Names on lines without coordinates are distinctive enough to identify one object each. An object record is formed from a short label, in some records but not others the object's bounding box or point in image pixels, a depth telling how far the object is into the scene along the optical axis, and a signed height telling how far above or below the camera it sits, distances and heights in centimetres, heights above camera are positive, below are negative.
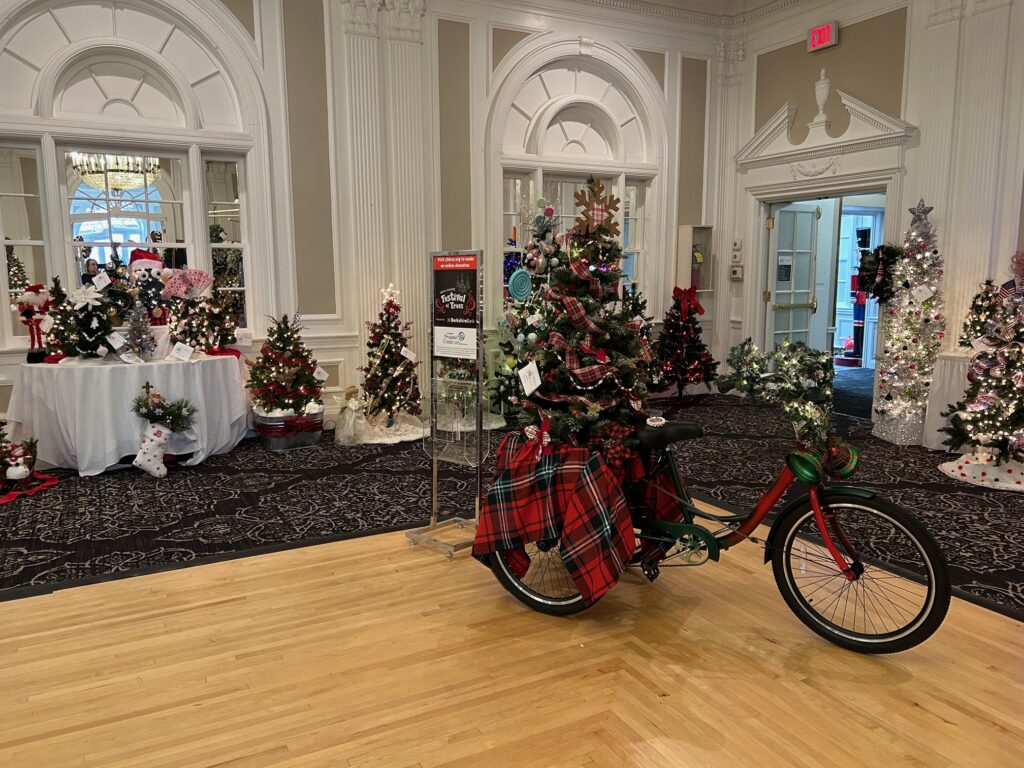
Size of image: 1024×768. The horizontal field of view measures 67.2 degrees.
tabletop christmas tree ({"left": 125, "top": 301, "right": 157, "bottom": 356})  565 -40
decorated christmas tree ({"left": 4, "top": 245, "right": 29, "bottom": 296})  624 +5
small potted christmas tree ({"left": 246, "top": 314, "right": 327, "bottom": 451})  641 -94
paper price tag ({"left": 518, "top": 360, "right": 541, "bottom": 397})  333 -43
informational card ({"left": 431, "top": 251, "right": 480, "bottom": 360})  389 -13
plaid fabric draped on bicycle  310 -97
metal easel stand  401 -83
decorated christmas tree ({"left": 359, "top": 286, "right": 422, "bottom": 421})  679 -81
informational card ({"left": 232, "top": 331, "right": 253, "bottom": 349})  662 -52
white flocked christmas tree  641 -45
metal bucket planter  640 -126
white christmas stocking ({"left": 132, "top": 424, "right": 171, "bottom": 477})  553 -124
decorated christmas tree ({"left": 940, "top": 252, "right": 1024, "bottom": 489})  517 -81
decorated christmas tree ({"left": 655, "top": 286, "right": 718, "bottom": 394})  871 -78
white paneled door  895 +8
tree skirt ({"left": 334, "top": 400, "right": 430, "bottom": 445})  662 -132
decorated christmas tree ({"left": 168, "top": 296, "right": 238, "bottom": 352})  602 -36
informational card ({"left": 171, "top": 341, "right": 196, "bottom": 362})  583 -56
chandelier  642 +92
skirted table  548 -93
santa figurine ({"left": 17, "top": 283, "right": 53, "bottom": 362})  576 -24
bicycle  284 -116
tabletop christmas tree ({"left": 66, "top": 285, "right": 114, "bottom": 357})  551 -30
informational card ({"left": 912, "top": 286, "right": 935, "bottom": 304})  636 -14
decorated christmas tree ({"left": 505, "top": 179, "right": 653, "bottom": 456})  328 -32
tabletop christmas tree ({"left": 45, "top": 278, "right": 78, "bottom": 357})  554 -35
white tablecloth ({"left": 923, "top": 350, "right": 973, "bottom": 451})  618 -91
